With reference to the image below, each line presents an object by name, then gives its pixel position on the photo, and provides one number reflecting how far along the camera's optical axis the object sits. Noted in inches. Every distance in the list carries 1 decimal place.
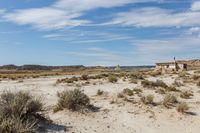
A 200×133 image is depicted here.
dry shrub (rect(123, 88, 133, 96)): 387.8
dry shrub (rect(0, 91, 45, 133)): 194.1
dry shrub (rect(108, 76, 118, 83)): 588.9
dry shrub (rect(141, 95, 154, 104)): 337.5
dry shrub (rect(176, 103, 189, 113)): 312.5
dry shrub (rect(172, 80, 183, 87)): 532.1
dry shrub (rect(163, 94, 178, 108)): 334.7
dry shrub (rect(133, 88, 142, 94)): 413.1
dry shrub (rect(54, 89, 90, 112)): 283.5
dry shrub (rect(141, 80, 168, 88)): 483.4
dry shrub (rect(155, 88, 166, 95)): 422.3
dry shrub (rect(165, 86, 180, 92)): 453.9
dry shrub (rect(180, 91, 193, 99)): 397.8
